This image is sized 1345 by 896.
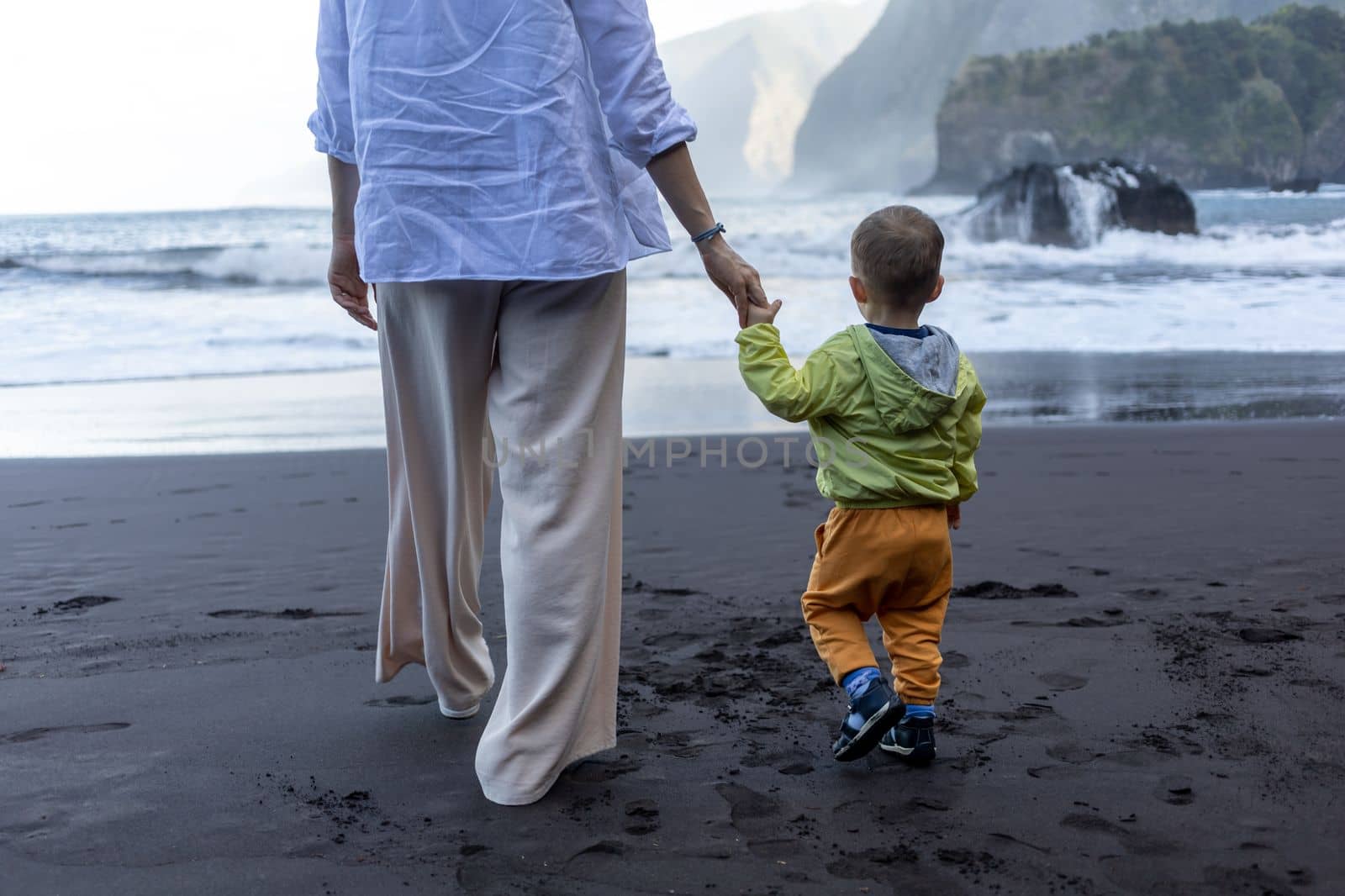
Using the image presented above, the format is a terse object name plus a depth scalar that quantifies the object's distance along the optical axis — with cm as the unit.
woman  188
